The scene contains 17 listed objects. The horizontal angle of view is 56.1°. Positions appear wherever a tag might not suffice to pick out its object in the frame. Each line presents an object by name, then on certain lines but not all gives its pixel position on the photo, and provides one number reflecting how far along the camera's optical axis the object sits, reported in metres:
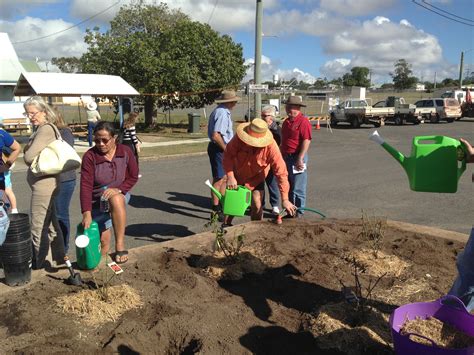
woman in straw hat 4.59
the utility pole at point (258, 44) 16.38
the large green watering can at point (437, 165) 2.92
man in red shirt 6.09
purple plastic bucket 2.34
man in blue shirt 6.45
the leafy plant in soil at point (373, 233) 4.46
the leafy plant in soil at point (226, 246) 4.16
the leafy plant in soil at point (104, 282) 3.29
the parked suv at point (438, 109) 31.16
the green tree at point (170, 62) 21.80
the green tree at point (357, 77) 102.38
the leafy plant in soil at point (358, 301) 3.07
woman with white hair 4.12
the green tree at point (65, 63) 71.68
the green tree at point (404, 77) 95.94
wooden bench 19.52
